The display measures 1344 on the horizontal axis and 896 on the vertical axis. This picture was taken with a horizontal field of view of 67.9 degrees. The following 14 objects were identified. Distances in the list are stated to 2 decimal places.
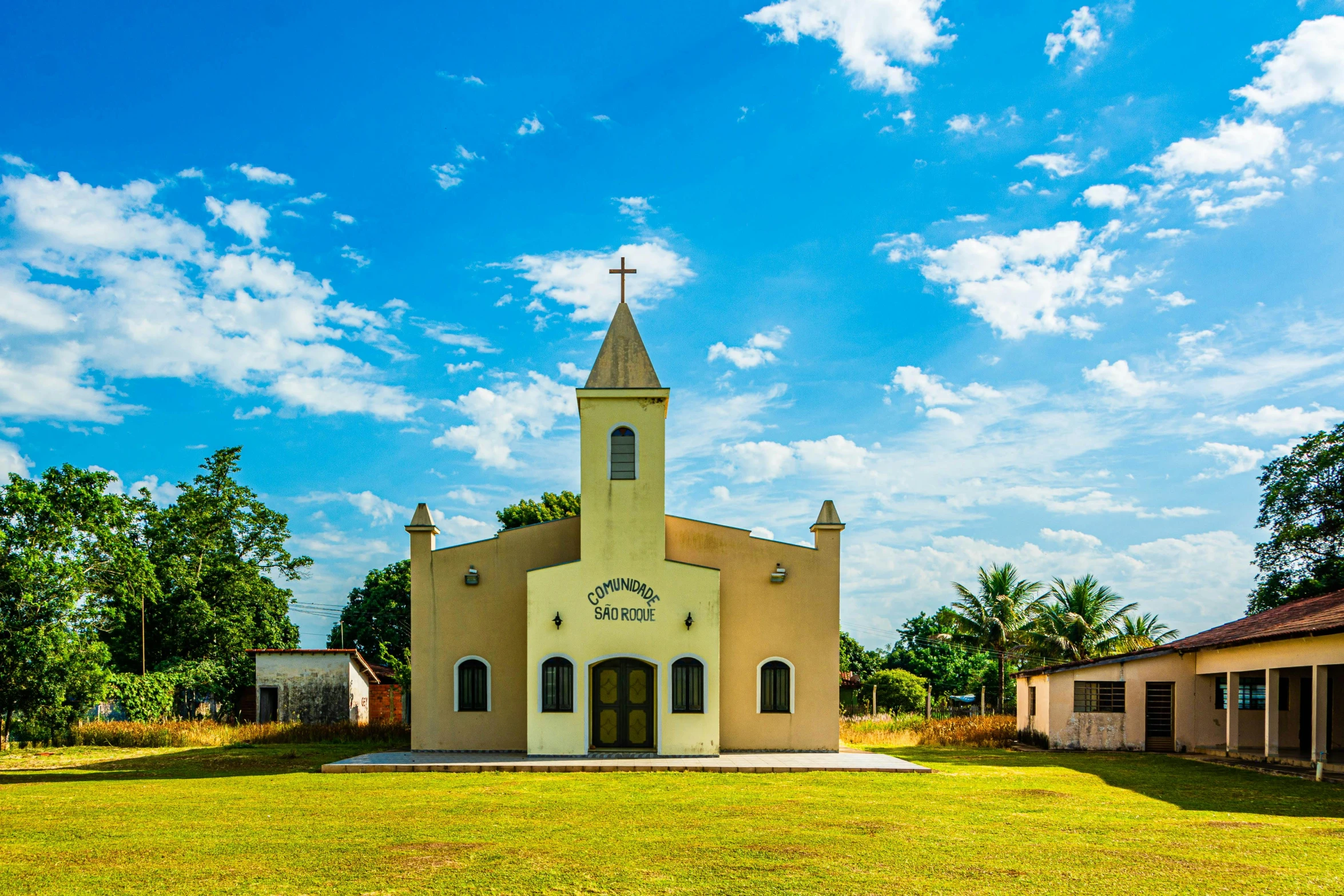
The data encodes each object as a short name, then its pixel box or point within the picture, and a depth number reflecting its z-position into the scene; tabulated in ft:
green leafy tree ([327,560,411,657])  194.90
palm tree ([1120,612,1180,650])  130.31
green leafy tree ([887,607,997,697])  190.08
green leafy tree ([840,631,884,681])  204.23
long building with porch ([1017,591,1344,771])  75.31
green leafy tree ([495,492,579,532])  169.27
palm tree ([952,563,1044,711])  137.39
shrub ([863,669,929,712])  154.20
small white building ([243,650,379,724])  104.58
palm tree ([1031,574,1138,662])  133.18
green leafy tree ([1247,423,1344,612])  108.06
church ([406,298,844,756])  71.51
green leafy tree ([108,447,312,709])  137.28
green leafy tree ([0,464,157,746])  87.51
